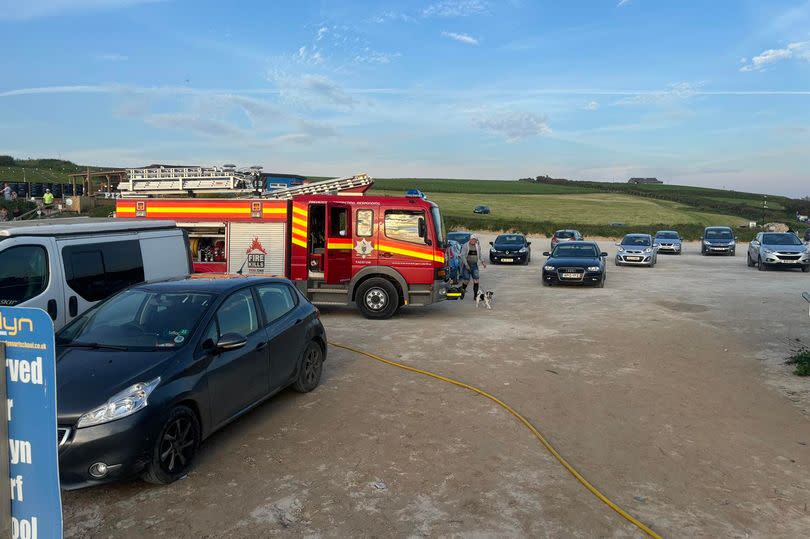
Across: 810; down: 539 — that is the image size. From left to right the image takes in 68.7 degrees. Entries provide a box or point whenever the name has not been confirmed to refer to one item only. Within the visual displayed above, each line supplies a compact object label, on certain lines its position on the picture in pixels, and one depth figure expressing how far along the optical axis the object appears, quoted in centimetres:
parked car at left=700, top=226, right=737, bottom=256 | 3203
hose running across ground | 422
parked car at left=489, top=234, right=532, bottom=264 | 2636
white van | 648
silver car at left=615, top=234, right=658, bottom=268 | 2495
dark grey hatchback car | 423
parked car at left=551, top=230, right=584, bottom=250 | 3206
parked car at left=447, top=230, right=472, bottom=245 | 2623
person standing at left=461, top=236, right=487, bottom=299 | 1458
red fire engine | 1234
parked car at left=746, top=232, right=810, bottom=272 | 2286
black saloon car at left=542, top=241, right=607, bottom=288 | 1769
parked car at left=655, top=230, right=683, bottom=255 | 3341
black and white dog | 1416
